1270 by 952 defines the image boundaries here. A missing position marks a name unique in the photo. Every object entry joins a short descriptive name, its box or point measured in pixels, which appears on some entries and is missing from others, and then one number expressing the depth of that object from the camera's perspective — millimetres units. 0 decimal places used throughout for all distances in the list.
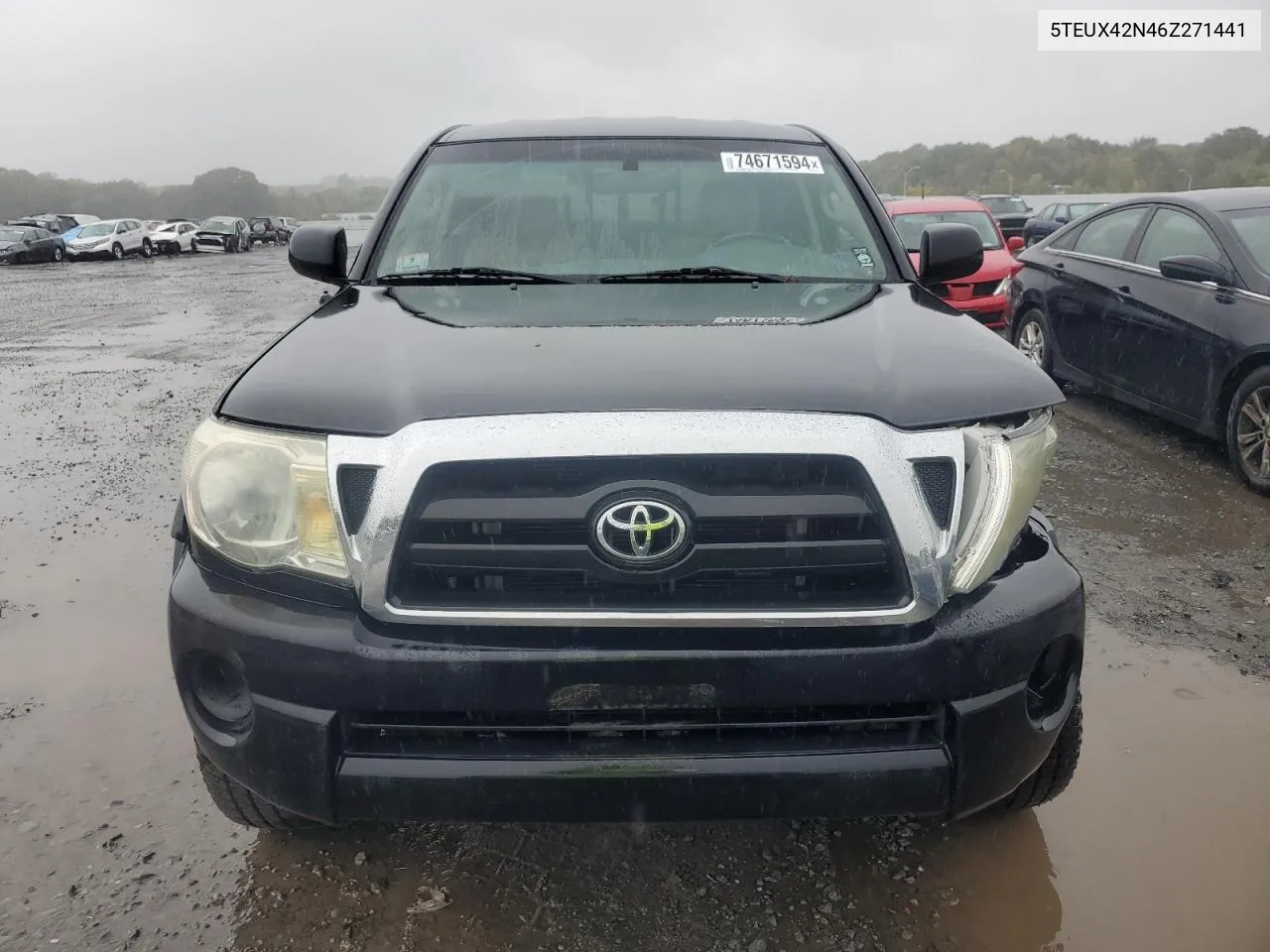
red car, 9516
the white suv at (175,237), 36812
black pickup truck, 1746
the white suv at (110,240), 33375
